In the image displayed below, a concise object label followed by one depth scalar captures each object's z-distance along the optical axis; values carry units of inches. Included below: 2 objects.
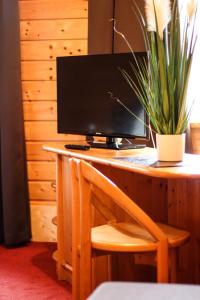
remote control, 98.1
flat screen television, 96.0
